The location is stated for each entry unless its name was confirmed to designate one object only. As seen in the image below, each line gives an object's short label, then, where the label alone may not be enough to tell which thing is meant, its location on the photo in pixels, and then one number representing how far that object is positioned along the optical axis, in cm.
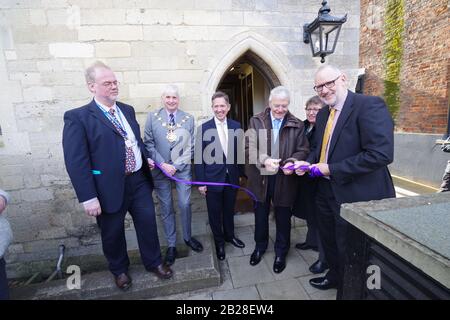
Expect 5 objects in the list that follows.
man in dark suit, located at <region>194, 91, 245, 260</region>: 249
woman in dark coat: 240
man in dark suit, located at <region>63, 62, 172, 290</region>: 175
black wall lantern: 261
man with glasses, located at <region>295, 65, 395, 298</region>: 158
